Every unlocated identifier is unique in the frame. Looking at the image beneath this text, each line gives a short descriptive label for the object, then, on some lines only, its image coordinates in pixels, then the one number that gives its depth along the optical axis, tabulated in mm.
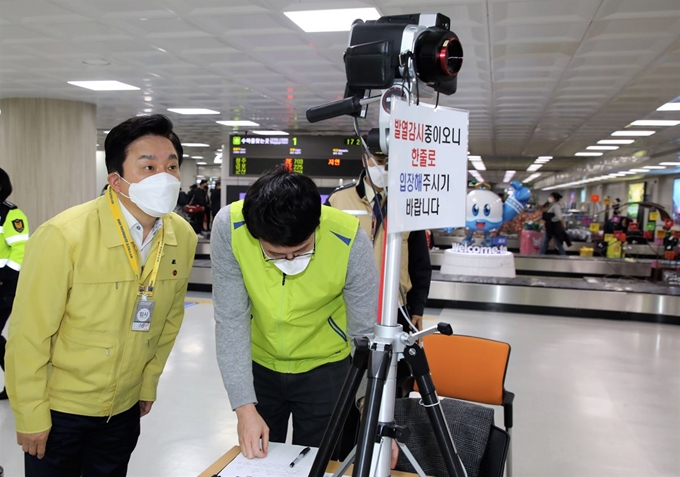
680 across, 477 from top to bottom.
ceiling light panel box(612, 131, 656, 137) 11445
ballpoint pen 1512
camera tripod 1204
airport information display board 10859
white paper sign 1167
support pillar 9344
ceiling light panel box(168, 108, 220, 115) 10227
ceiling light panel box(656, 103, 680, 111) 8289
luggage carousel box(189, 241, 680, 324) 7793
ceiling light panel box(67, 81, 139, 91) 7992
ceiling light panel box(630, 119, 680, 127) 9828
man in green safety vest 1584
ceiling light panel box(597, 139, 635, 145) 12865
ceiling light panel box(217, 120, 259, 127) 11812
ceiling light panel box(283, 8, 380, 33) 4652
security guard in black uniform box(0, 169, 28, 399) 3881
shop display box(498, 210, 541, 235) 17062
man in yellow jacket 1695
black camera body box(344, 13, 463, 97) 1243
